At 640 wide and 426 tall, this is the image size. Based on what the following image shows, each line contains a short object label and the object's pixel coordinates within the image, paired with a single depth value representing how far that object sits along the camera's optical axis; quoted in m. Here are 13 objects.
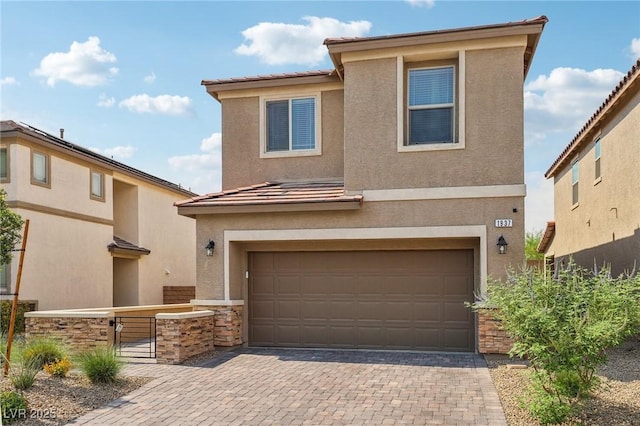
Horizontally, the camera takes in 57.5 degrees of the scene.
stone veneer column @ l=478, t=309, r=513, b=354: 11.65
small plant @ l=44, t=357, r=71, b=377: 9.66
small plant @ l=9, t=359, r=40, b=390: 8.82
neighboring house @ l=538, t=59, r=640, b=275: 12.59
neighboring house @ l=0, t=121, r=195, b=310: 16.58
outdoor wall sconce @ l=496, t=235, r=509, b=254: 11.74
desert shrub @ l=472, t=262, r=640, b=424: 7.14
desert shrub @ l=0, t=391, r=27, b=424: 7.63
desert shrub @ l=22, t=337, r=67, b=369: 9.72
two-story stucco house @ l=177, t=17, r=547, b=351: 12.04
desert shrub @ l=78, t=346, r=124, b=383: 9.42
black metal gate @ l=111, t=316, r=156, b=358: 12.41
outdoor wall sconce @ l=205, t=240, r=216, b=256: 13.13
